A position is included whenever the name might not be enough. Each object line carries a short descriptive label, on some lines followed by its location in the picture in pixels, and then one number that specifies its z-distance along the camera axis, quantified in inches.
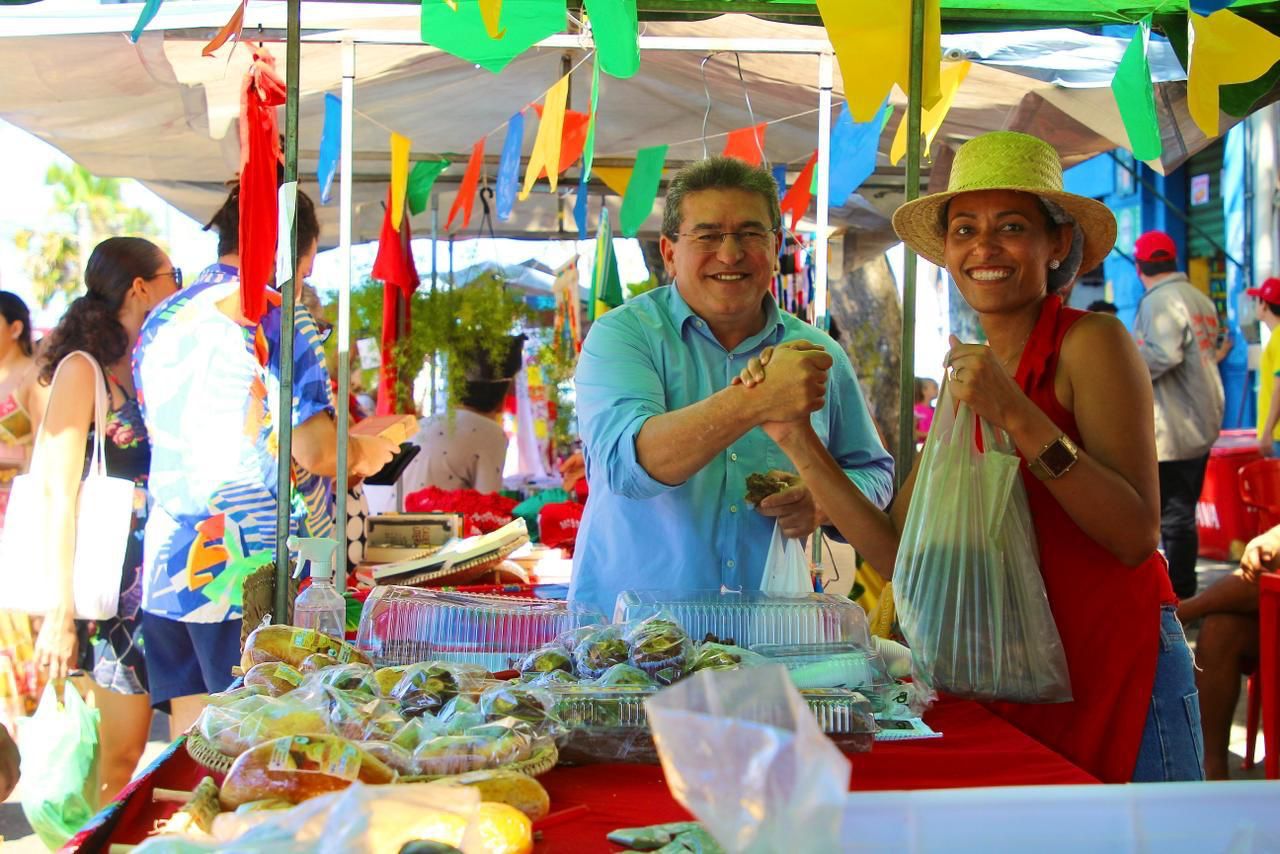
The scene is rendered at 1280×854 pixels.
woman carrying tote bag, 147.3
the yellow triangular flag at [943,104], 122.1
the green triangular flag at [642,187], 191.6
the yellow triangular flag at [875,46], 88.4
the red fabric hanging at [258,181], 115.8
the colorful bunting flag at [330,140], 187.8
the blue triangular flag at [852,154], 173.3
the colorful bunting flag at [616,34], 91.5
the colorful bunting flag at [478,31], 93.3
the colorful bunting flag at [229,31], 95.1
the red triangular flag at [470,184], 215.2
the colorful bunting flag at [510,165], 187.8
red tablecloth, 53.8
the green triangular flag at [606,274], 236.5
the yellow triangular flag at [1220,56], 99.5
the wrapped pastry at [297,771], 50.0
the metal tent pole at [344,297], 119.6
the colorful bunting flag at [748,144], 199.5
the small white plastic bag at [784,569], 96.2
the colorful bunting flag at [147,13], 79.3
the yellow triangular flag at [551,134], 153.9
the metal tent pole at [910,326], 100.3
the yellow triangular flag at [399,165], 184.4
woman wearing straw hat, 74.3
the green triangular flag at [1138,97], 109.2
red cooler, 346.3
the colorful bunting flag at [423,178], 237.6
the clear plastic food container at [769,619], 82.2
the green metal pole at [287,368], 97.7
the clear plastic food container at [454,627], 83.2
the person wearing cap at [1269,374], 291.9
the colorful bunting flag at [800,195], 217.2
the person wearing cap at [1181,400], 266.2
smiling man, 94.7
